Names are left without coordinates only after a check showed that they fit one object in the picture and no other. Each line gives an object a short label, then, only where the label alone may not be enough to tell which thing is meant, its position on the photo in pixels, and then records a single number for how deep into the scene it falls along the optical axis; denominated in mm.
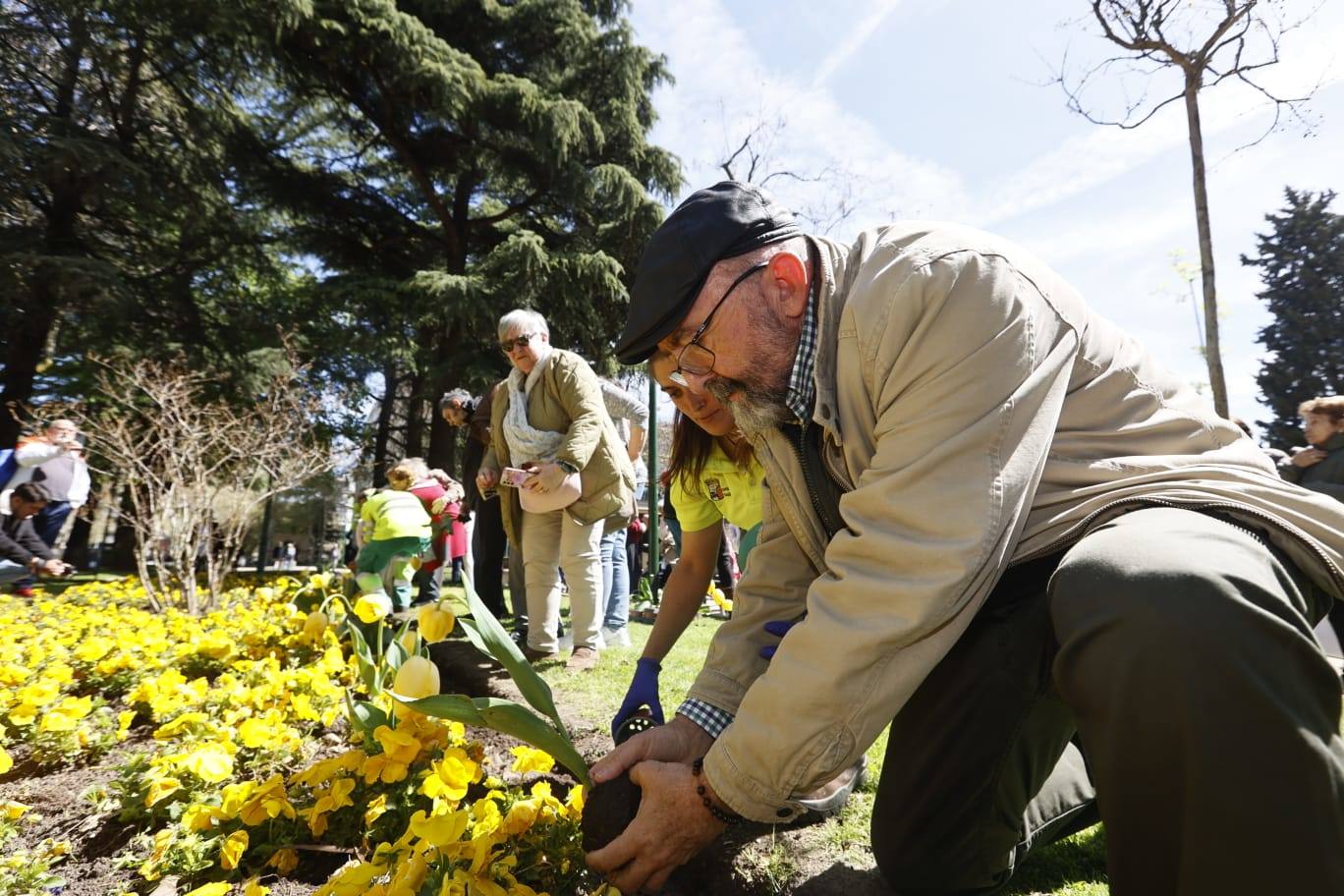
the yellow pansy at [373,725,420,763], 1447
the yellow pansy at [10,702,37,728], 2047
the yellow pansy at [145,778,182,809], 1642
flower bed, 1309
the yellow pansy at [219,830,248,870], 1438
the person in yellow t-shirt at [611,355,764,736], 1813
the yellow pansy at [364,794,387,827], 1525
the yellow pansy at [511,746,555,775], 1507
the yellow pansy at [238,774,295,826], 1502
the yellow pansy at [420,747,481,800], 1323
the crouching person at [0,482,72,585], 6957
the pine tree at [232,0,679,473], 12539
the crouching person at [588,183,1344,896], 872
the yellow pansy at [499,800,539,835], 1370
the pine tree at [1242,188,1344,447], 22953
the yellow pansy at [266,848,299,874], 1528
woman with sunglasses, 3709
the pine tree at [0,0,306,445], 11648
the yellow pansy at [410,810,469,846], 1189
